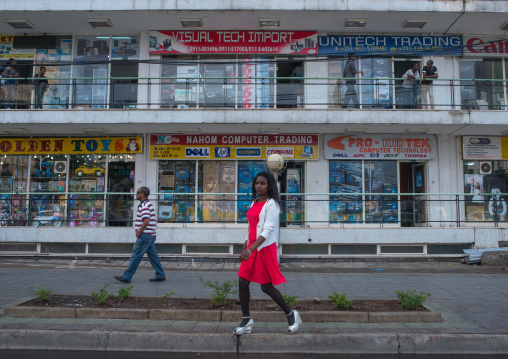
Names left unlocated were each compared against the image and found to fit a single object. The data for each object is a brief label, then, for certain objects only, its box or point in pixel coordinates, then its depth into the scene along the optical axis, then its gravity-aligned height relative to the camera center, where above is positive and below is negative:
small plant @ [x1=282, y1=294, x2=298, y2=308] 5.55 -1.38
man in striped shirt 7.76 -0.59
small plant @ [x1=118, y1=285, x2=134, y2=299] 5.98 -1.37
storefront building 12.03 +2.12
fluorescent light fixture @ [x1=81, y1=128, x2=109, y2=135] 12.87 +2.33
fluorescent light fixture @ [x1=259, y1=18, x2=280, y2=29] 12.94 +5.93
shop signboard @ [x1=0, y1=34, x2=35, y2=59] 13.86 +5.26
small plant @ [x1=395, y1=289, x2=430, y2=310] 5.62 -1.38
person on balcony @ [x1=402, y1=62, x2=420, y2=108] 12.70 +3.60
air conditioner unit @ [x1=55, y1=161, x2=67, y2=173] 13.62 +1.18
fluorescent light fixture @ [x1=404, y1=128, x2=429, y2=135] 12.86 +2.38
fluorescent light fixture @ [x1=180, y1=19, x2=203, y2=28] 12.98 +5.94
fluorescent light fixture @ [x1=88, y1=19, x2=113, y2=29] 13.05 +5.95
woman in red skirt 4.69 -0.64
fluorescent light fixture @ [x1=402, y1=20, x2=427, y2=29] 13.00 +5.94
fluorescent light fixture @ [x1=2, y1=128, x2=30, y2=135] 13.03 +2.34
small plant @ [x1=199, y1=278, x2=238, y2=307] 5.71 -1.36
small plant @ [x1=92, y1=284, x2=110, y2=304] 5.72 -1.38
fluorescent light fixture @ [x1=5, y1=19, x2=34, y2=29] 13.10 +5.94
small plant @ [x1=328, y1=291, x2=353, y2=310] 5.59 -1.41
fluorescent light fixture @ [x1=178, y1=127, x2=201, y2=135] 12.90 +2.35
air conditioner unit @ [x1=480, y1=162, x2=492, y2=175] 13.52 +1.21
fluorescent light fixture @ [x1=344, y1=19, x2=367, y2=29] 12.96 +5.95
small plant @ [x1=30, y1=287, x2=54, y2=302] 5.94 -1.39
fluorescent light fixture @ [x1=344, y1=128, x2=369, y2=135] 12.88 +2.38
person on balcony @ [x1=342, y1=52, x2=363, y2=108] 12.67 +3.94
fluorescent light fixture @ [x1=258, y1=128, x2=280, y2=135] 12.84 +2.35
